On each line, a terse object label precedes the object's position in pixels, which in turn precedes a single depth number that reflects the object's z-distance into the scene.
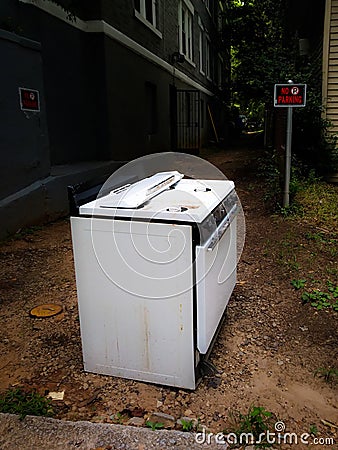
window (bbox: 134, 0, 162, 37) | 9.50
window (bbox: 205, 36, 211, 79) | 19.35
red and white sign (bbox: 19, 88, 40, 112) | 4.95
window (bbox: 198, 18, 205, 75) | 17.27
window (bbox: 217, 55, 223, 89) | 24.08
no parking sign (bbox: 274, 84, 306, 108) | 5.14
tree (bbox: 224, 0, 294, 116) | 7.82
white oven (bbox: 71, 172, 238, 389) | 2.06
